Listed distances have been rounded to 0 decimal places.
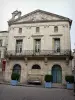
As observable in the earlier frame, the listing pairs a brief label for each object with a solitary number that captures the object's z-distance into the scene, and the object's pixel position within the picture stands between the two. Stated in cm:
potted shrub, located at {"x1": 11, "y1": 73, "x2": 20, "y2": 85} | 971
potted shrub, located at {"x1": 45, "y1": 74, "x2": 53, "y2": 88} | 895
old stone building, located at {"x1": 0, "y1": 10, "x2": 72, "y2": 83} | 1161
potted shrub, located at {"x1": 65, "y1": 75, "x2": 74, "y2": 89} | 873
